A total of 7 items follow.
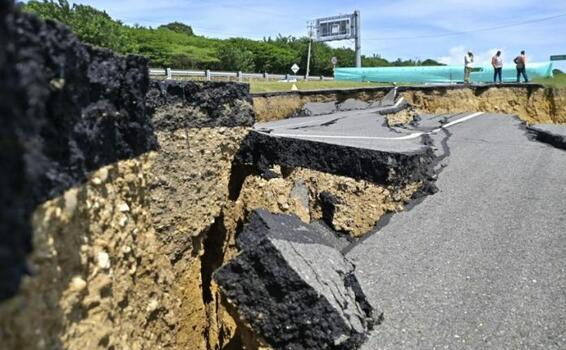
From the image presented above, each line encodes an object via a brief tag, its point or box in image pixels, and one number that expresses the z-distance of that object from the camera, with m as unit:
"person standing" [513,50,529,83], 21.39
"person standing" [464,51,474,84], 22.06
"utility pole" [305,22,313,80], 47.43
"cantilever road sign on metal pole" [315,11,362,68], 44.97
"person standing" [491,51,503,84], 21.88
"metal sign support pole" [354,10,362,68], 43.43
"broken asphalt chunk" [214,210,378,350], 3.89
